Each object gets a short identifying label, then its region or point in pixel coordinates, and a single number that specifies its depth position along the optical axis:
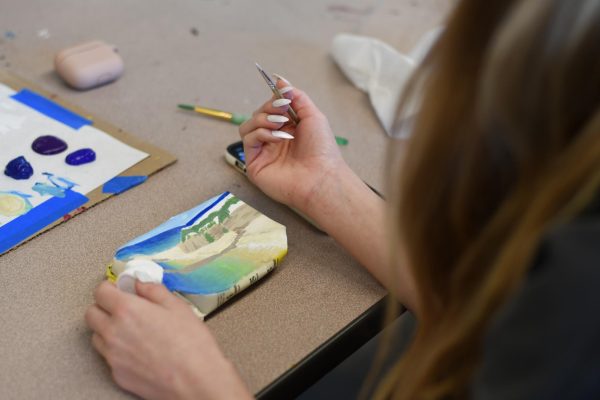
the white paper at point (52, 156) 0.78
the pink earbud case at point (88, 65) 0.97
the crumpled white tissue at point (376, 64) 1.01
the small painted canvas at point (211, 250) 0.64
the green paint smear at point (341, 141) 0.91
